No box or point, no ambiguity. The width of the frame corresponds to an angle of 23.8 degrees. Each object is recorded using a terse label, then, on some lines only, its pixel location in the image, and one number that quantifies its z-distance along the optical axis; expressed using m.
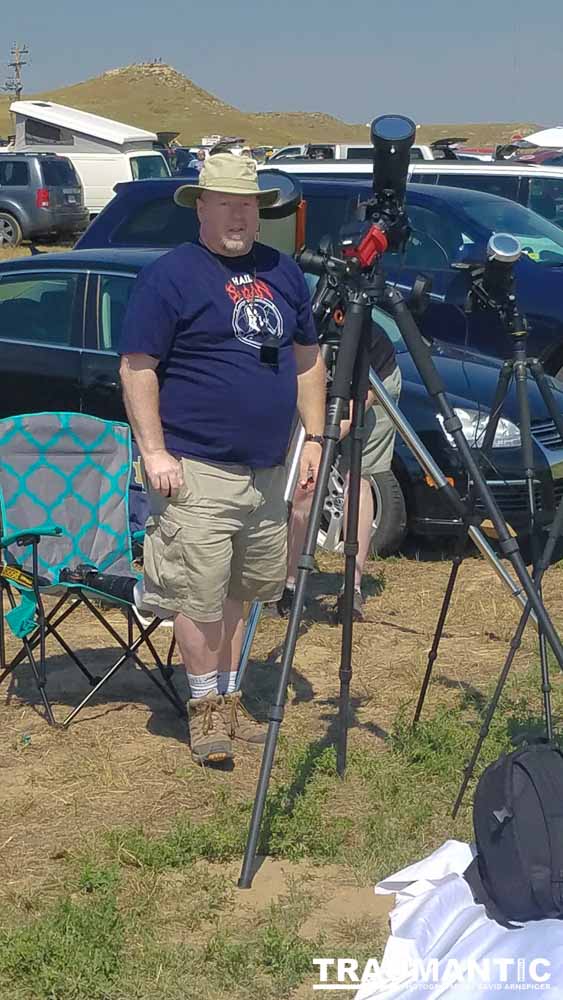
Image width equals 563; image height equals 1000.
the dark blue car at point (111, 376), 6.74
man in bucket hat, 4.12
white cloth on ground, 3.08
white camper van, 26.47
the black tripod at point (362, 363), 3.74
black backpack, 3.26
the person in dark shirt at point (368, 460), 5.64
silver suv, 22.75
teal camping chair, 5.35
